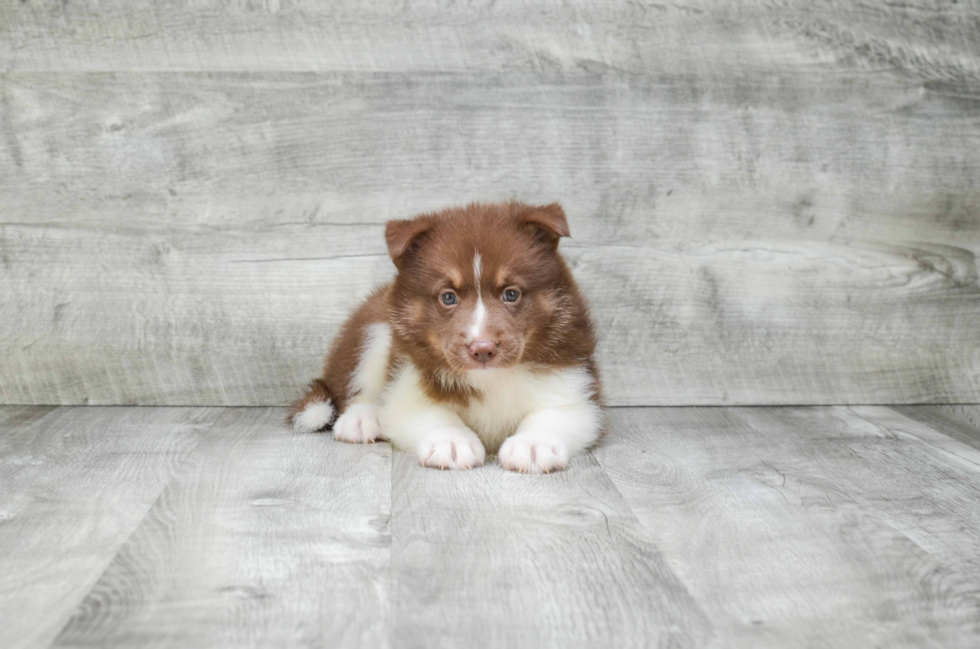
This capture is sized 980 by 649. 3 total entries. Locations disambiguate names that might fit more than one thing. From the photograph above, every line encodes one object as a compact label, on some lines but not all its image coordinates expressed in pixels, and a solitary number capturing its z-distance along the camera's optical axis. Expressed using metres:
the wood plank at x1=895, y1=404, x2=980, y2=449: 0.86
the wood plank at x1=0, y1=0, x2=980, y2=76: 0.90
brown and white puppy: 0.70
